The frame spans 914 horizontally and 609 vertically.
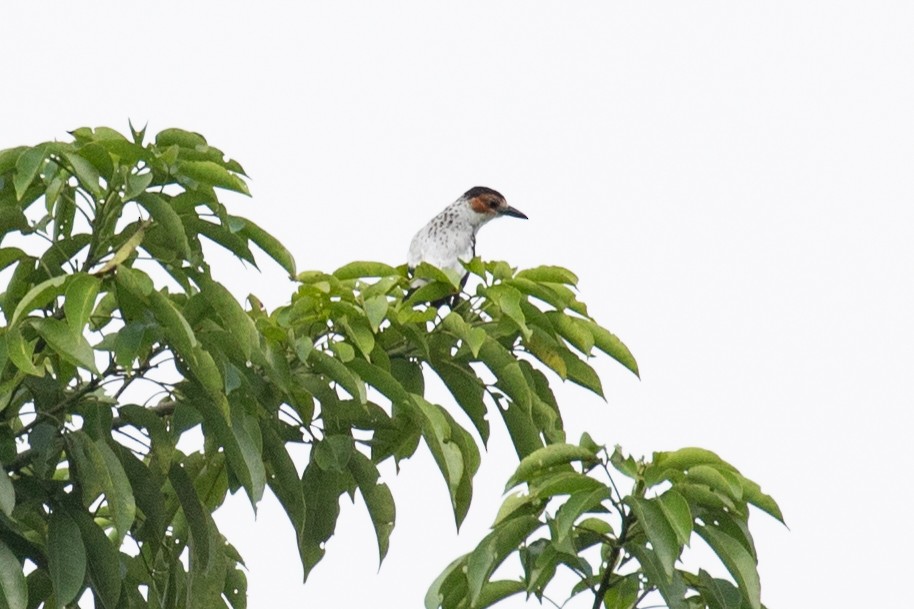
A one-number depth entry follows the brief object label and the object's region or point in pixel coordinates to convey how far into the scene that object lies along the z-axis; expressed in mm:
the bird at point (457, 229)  16453
